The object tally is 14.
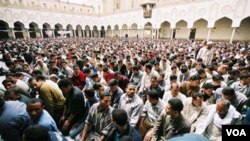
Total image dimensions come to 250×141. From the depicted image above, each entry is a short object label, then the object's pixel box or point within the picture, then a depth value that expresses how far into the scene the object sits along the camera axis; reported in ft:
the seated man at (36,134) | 4.88
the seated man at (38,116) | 6.75
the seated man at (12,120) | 6.50
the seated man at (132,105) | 9.37
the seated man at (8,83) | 10.61
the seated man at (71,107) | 9.24
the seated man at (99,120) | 7.99
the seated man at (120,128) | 6.43
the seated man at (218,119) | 7.90
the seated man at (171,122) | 6.77
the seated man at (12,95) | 8.36
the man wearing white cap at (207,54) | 21.57
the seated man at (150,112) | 8.91
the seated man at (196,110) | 9.14
